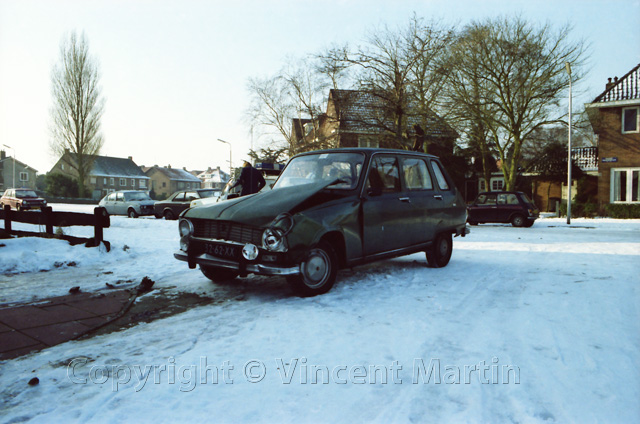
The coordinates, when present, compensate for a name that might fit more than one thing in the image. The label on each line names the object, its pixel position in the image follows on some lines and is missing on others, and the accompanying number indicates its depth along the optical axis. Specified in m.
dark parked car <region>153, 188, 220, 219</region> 20.20
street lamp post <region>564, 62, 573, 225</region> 20.93
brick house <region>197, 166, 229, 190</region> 114.51
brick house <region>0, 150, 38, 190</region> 77.19
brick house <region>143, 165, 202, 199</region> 100.00
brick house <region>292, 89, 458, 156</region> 24.95
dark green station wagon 4.95
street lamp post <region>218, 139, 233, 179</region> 44.62
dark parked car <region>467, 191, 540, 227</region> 18.72
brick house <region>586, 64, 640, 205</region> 26.67
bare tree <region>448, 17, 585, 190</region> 24.59
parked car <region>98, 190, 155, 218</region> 23.30
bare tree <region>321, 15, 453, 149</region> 24.41
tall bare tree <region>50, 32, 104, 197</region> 46.56
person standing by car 11.45
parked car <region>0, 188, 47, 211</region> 31.55
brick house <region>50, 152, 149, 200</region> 80.19
